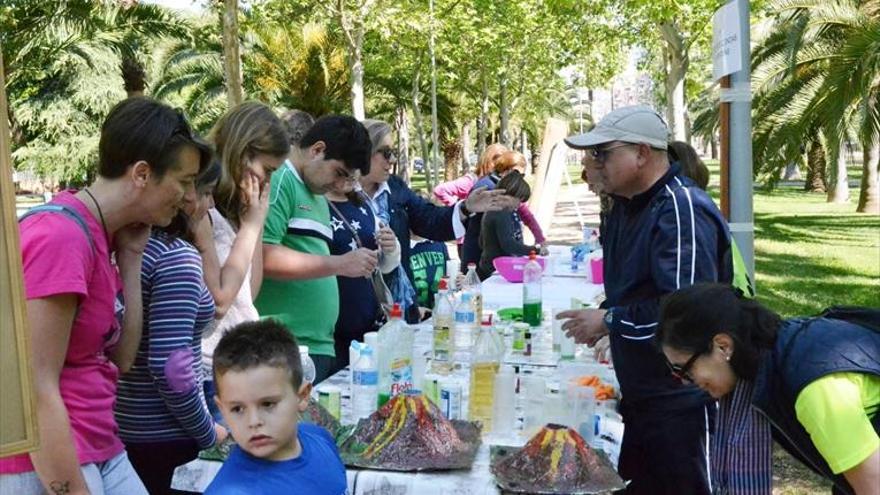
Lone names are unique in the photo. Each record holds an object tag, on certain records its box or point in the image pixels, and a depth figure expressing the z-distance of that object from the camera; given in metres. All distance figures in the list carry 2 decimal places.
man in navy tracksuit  3.06
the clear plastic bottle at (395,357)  3.30
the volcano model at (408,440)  2.72
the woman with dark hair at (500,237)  7.09
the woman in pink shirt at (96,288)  1.95
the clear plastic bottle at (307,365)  3.17
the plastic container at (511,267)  6.66
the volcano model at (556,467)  2.60
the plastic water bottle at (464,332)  4.27
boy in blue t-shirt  2.15
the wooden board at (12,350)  1.42
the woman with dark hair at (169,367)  2.49
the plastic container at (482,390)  3.26
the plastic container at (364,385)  3.24
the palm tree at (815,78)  9.79
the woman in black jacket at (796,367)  2.26
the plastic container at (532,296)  4.96
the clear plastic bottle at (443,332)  4.14
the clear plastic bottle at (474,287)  4.69
